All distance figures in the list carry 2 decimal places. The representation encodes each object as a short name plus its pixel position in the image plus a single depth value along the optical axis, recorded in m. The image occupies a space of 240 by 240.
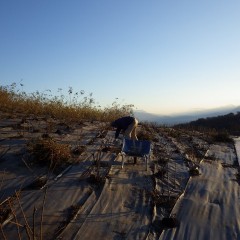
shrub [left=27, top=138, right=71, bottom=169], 4.79
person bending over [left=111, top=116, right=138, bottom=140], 5.67
